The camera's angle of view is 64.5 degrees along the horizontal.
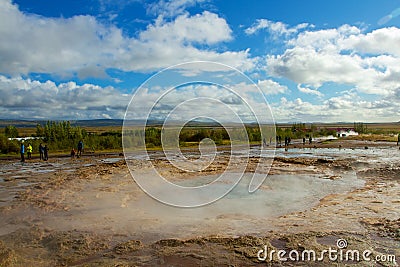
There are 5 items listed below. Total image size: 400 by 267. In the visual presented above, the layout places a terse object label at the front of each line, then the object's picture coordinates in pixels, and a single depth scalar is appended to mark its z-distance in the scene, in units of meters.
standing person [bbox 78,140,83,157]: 32.35
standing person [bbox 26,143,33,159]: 29.63
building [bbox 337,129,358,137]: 85.49
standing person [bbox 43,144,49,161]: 28.47
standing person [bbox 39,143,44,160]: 29.03
